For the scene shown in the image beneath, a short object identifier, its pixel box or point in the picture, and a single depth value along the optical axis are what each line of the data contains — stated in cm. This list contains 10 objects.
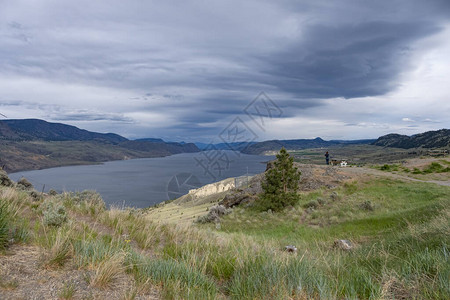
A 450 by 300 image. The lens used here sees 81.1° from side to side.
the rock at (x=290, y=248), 731
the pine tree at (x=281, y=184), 1678
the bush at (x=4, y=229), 405
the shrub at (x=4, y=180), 1504
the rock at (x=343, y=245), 770
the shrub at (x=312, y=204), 1610
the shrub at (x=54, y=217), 591
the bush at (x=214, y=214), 1678
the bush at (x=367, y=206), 1421
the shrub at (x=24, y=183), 1847
